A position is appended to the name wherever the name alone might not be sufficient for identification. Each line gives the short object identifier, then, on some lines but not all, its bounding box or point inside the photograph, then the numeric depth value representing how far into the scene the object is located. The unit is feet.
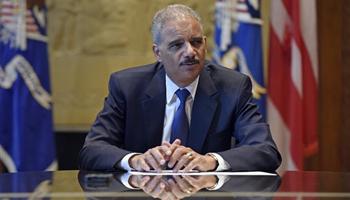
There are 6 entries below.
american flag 29.66
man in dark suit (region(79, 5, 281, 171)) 18.63
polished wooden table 13.10
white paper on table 16.37
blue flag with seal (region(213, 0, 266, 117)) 29.19
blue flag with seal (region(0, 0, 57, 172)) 28.58
